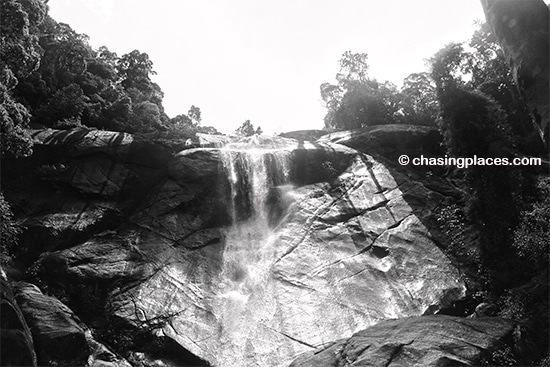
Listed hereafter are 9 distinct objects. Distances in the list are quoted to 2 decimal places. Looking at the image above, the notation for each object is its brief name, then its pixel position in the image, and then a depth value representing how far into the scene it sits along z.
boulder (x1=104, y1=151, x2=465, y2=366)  16.09
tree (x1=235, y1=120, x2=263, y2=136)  47.53
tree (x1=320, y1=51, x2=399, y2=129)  36.50
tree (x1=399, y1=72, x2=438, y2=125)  34.28
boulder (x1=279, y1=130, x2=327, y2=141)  33.37
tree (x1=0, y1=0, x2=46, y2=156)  14.95
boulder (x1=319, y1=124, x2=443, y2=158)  28.36
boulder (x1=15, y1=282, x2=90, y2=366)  12.06
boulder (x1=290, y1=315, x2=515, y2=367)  11.13
